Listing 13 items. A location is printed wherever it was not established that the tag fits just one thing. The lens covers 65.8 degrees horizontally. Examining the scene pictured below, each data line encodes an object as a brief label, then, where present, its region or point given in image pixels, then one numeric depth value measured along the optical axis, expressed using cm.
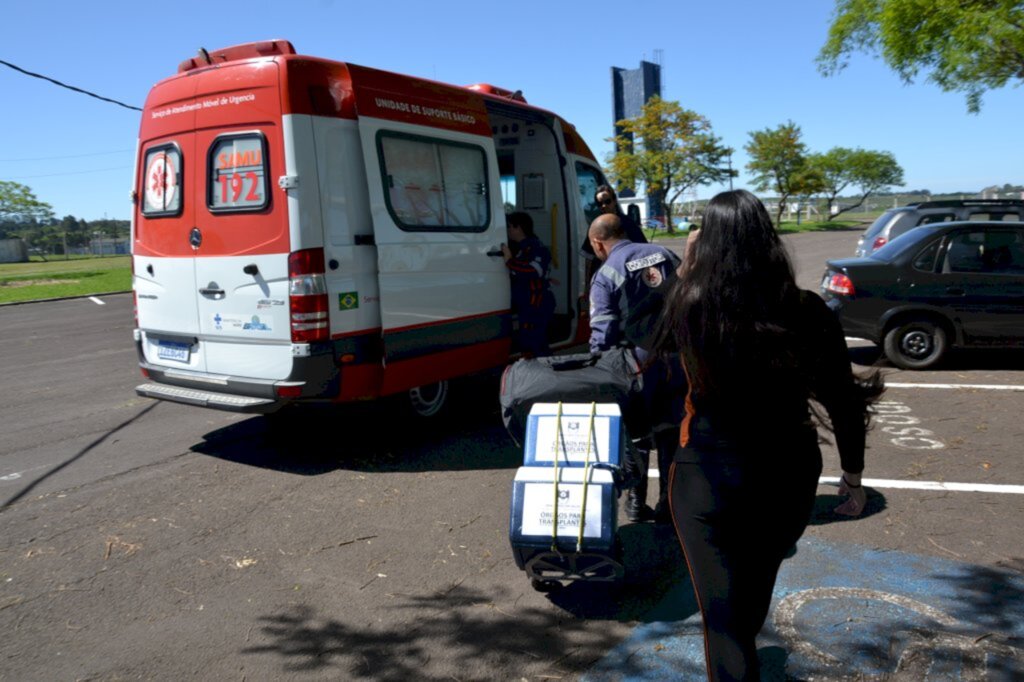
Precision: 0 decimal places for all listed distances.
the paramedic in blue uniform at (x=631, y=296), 454
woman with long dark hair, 223
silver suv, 1406
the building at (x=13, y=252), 6059
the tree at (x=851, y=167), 7019
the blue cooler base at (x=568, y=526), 345
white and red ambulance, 556
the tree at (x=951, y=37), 1312
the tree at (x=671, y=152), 5462
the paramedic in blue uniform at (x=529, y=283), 740
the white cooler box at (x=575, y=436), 359
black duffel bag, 392
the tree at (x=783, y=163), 5897
